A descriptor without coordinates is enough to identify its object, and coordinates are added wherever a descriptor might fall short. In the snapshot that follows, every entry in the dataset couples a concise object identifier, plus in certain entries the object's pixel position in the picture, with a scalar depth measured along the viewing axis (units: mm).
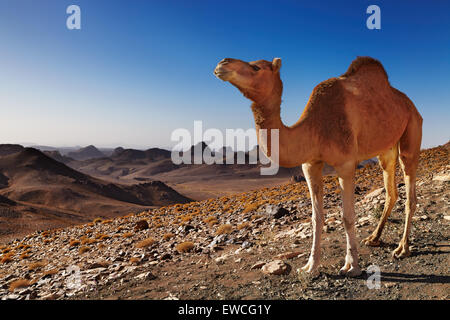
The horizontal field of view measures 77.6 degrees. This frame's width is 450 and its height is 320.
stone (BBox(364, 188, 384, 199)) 9383
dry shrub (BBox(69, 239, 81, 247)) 13492
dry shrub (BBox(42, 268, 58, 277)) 7718
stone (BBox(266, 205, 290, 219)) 9466
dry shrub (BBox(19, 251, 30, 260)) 13583
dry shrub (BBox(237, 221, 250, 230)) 9155
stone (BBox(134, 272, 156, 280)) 5238
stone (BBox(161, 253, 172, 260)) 6920
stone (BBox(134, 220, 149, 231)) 14189
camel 3614
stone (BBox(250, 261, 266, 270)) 5090
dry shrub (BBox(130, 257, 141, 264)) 6989
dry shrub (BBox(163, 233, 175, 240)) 10262
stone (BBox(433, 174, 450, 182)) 8927
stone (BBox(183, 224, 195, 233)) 10817
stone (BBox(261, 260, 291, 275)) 4645
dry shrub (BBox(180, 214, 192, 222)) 14368
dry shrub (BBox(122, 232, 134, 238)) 12652
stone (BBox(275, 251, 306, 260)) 5418
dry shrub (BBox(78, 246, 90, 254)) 11375
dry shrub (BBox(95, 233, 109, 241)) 13805
